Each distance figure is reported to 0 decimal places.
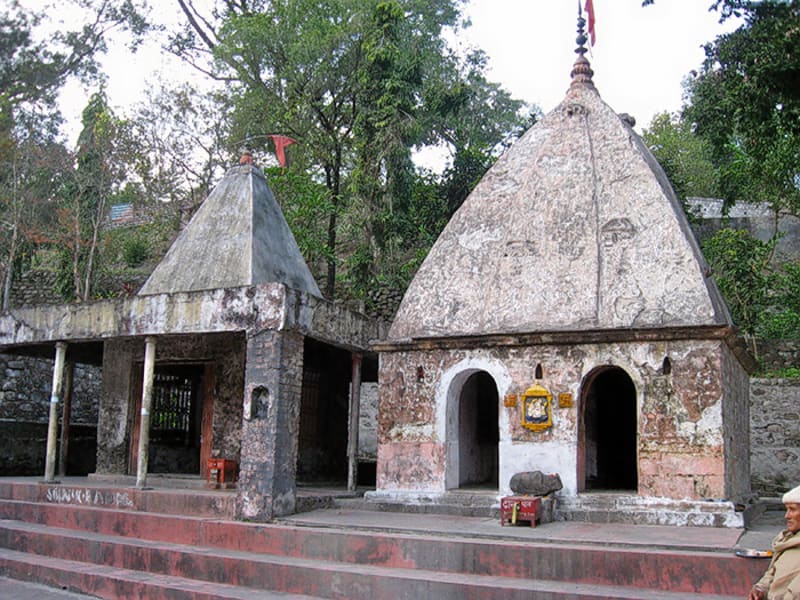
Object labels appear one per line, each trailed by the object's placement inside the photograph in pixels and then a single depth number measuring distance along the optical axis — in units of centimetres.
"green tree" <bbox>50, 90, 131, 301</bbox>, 2150
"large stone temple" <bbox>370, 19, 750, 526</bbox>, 952
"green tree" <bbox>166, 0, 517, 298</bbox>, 1889
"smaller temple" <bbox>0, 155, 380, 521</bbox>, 998
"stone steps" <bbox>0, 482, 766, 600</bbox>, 723
